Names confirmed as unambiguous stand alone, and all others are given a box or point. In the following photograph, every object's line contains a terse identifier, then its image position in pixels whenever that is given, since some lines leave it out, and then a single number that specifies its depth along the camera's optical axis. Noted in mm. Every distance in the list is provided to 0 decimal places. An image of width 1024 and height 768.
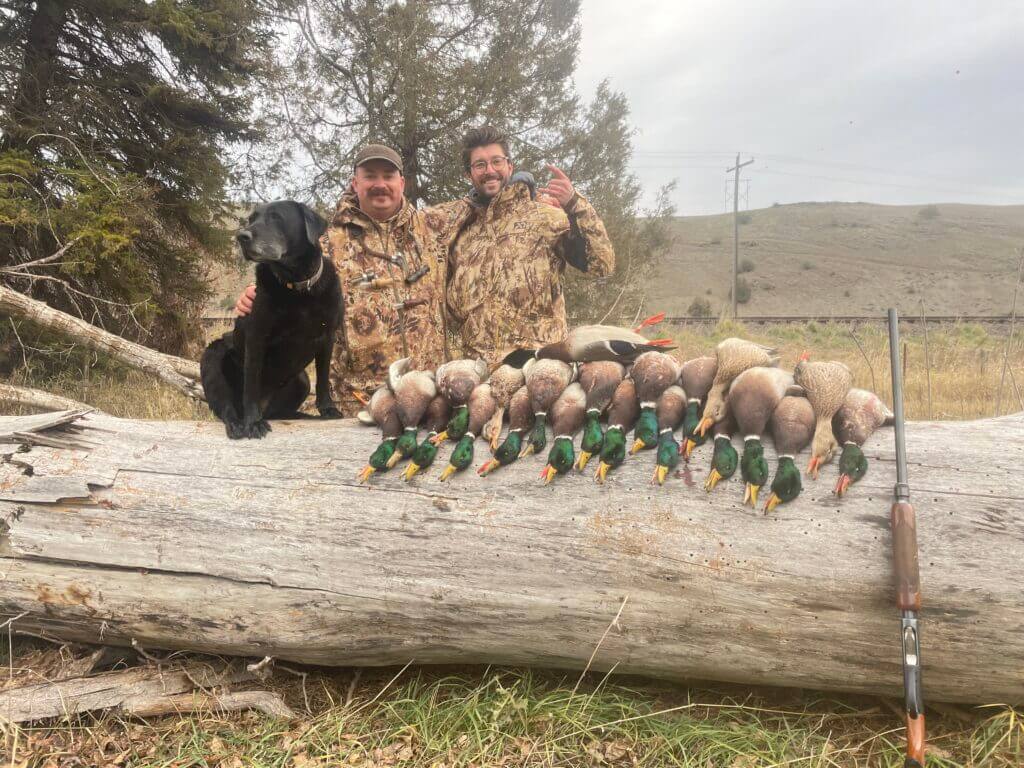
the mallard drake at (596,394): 2383
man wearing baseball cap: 4199
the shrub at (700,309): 27500
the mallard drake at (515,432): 2482
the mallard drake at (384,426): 2580
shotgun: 1833
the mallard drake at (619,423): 2346
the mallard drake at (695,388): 2324
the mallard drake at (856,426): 2137
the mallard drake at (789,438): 2119
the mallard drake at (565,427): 2371
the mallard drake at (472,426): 2508
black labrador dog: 2928
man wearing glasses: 4234
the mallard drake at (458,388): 2637
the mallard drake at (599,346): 2676
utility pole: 39125
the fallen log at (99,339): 5977
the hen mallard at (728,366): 2293
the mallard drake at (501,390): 2590
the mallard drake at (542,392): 2502
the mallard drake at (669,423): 2281
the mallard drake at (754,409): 2154
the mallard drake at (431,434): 2533
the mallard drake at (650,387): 2393
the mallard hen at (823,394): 2170
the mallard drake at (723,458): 2199
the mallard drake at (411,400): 2625
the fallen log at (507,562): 2074
